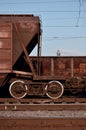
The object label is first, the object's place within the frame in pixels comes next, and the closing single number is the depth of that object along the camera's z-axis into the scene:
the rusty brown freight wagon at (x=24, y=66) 14.95
